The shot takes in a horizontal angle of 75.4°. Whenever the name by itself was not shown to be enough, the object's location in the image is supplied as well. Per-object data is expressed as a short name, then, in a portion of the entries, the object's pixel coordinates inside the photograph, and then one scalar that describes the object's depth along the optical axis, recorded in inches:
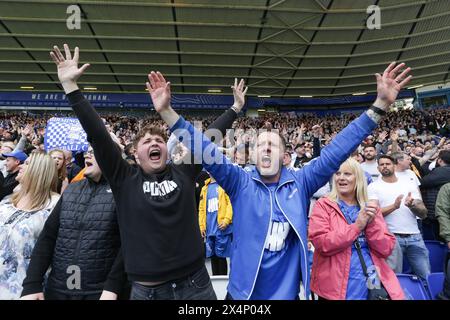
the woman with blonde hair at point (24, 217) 73.0
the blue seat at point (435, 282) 91.0
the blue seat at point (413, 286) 85.5
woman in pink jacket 66.7
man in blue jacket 59.6
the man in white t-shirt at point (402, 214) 113.9
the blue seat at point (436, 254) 127.0
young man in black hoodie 56.7
